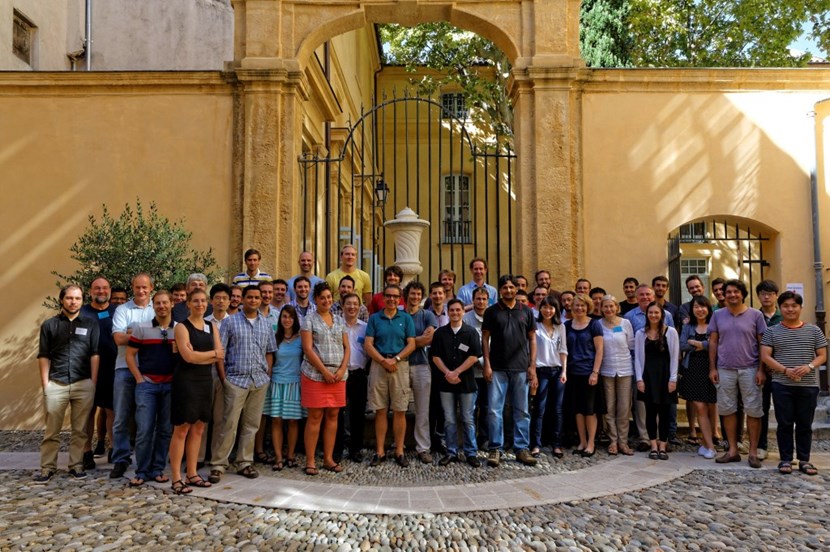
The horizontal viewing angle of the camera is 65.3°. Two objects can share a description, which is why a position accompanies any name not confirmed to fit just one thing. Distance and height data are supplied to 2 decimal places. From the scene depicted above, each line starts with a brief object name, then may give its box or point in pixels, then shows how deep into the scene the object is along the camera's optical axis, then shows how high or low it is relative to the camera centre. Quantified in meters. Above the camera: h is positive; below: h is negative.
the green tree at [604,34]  13.98 +6.14
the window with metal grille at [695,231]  9.42 +2.04
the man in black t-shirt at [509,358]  6.68 -0.46
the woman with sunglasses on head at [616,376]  6.93 -0.67
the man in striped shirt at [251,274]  7.32 +0.47
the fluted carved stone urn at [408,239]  9.25 +1.09
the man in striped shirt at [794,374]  6.25 -0.58
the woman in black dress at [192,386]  5.48 -0.60
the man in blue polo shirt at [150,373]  5.72 -0.50
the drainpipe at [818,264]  8.94 +0.68
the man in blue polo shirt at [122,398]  6.00 -0.76
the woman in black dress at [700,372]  6.91 -0.64
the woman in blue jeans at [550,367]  6.95 -0.57
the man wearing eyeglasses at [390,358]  6.53 -0.46
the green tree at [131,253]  7.48 +0.73
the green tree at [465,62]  18.14 +7.43
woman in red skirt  6.23 -0.54
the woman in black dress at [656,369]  6.88 -0.58
